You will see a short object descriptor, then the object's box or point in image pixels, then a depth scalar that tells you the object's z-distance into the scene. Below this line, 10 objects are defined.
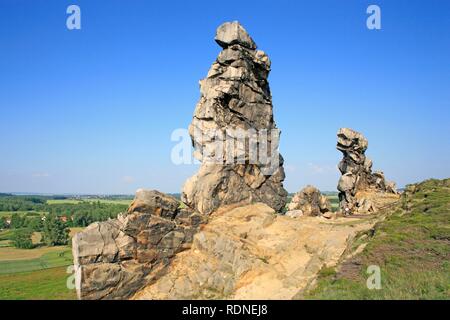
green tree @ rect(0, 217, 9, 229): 183.39
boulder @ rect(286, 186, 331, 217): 51.06
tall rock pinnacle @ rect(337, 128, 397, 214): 66.62
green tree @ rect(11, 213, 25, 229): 183.00
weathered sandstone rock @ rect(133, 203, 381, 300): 30.25
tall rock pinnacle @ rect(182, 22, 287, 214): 40.28
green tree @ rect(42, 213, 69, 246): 133.50
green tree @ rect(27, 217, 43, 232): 165.52
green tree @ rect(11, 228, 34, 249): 127.79
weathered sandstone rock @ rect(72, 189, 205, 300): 29.66
